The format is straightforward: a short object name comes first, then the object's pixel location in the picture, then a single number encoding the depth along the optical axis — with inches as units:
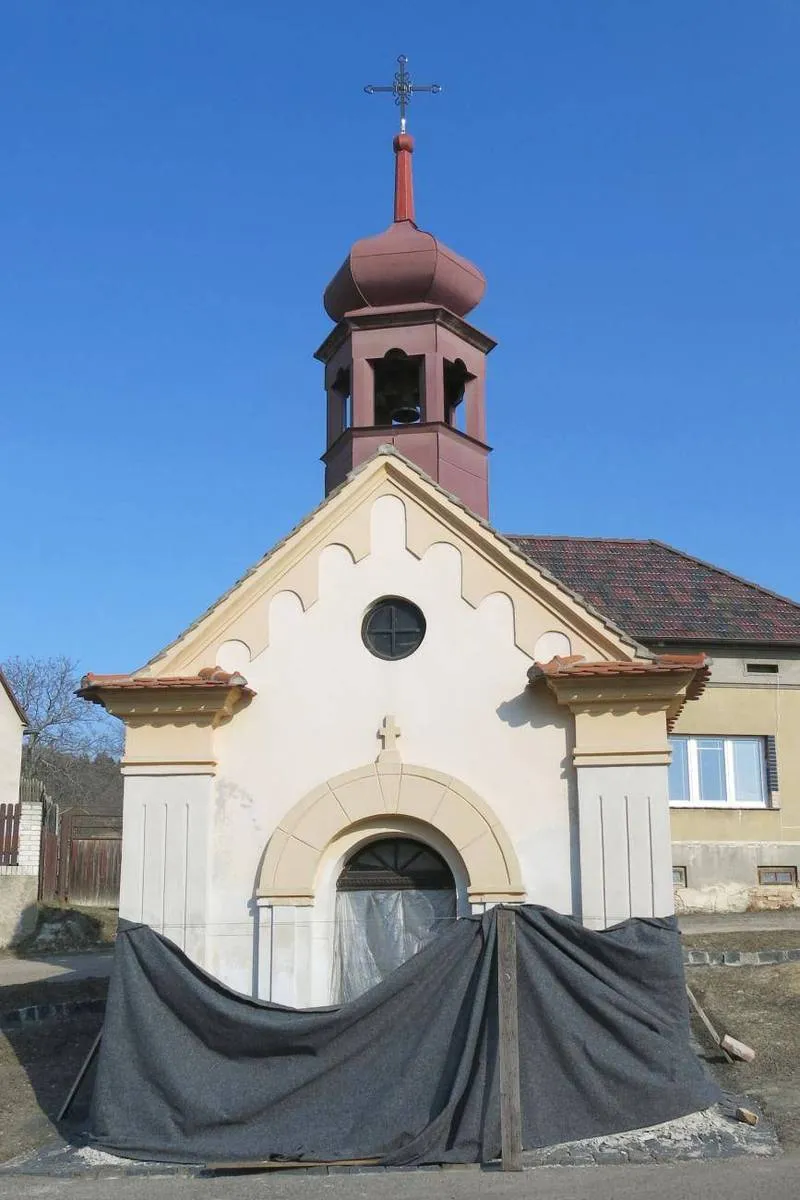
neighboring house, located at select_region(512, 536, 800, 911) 923.4
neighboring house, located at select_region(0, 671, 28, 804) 1238.3
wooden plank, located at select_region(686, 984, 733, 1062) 532.4
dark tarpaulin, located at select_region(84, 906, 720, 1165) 418.6
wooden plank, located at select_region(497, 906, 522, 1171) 401.4
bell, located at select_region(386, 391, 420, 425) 674.2
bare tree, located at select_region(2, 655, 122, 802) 2028.8
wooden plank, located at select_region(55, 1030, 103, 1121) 468.8
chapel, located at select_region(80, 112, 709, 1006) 470.9
